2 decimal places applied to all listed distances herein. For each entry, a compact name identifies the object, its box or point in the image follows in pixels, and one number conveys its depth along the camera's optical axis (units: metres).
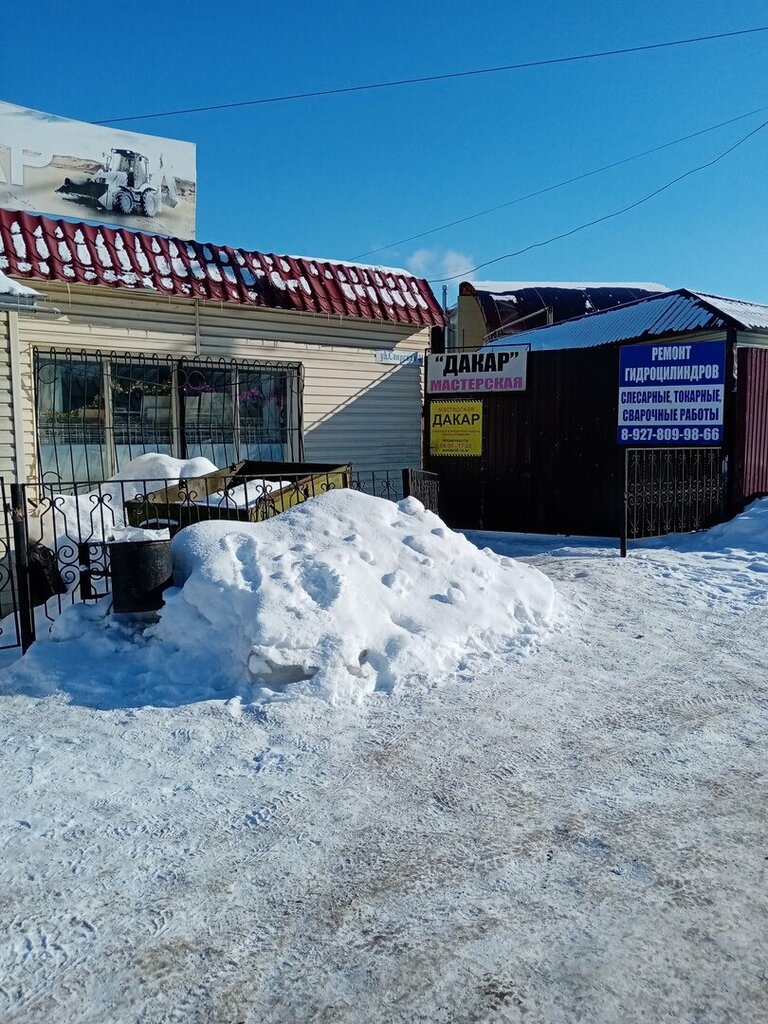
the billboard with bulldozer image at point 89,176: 13.10
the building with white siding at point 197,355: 10.09
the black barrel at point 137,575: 5.76
